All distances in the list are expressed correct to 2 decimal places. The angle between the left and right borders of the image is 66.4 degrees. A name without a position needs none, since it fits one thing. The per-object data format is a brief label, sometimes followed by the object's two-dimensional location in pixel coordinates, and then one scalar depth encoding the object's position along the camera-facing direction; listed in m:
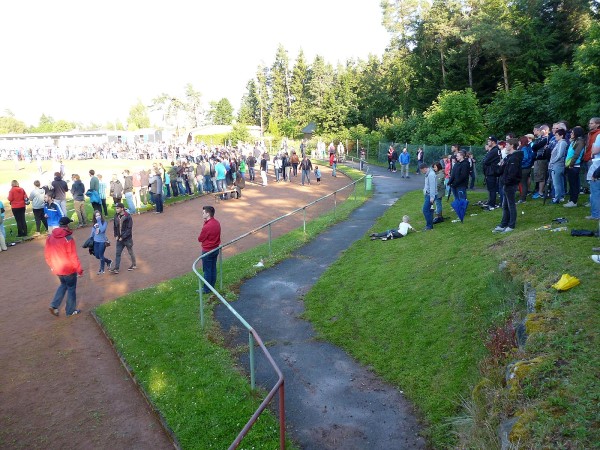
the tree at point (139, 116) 167.64
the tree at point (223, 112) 112.00
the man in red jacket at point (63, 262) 9.48
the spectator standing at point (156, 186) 21.17
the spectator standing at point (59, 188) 17.31
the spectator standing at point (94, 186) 18.95
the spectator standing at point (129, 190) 20.94
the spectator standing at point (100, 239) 12.28
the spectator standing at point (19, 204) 16.62
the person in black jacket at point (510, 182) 10.09
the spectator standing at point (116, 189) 19.77
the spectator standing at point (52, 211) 14.52
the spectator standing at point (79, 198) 18.25
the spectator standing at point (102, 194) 19.53
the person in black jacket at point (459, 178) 13.08
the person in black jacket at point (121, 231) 12.41
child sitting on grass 13.66
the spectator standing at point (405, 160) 28.08
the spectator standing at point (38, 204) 17.22
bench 23.80
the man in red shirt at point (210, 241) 10.44
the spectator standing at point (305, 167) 28.28
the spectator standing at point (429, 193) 12.95
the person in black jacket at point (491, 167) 12.99
